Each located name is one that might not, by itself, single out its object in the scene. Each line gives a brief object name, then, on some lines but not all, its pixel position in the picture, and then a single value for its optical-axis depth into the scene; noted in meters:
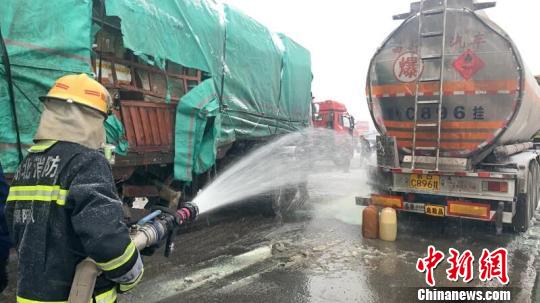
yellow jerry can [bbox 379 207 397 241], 6.21
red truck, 17.72
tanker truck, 5.72
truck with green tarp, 3.45
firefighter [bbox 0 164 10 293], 2.26
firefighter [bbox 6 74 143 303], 1.74
